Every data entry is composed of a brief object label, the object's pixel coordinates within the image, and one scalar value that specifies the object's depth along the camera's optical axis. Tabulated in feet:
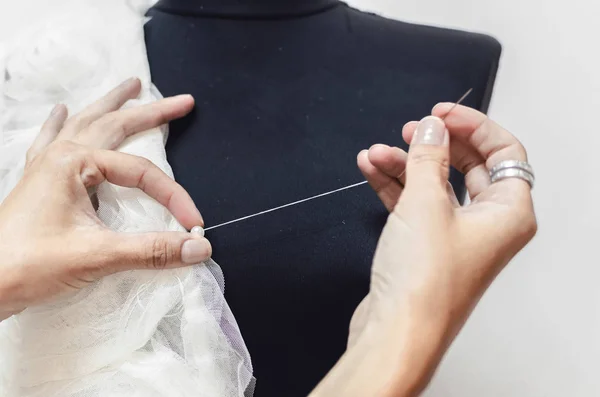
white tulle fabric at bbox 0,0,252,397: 1.72
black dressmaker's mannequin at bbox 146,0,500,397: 1.88
